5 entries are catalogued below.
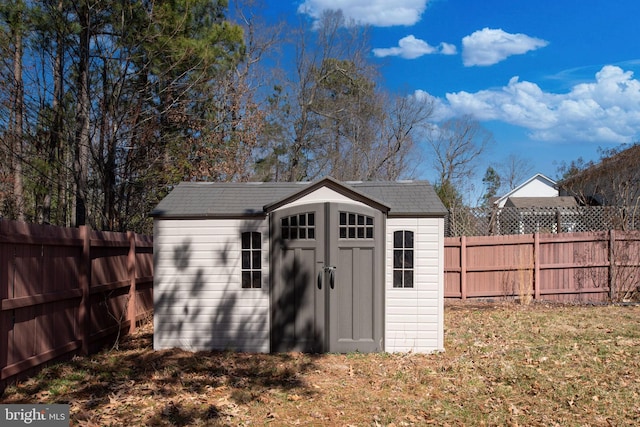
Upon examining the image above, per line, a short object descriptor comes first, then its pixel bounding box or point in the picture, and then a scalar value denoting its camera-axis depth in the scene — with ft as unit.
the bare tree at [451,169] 91.98
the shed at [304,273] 23.17
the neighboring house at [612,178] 52.85
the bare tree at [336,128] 73.72
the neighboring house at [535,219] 42.42
